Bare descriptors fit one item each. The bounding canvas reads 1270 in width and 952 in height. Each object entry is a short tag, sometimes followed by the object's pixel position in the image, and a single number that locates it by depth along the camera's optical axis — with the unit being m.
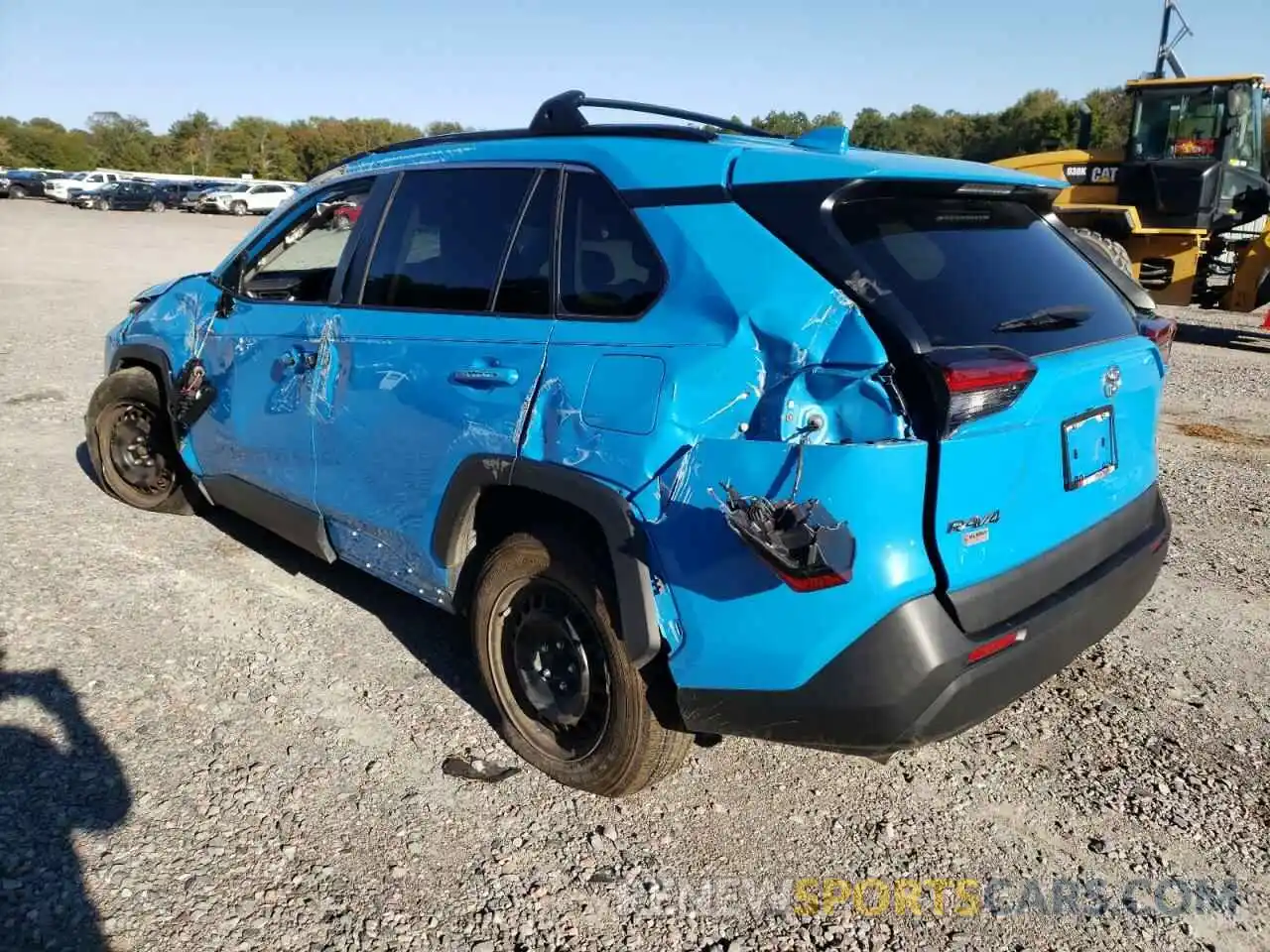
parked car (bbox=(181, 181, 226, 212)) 43.53
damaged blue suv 2.24
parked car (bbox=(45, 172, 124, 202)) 44.50
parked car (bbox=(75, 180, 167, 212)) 43.28
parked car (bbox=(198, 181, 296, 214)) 41.75
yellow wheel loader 12.41
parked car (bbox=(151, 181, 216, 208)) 44.53
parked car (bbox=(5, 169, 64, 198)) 48.94
